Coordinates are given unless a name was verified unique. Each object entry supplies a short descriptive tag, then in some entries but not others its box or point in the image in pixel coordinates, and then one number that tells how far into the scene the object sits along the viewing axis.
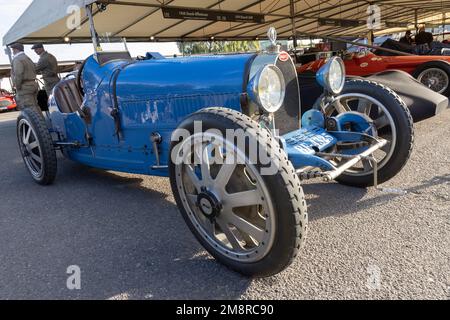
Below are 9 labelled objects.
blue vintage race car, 1.84
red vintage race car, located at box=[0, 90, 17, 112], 18.03
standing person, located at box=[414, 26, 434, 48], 12.20
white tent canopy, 7.81
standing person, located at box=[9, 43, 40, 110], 7.04
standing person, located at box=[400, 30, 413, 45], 12.31
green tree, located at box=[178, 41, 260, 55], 14.42
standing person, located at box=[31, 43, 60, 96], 7.66
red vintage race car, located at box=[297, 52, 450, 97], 6.95
